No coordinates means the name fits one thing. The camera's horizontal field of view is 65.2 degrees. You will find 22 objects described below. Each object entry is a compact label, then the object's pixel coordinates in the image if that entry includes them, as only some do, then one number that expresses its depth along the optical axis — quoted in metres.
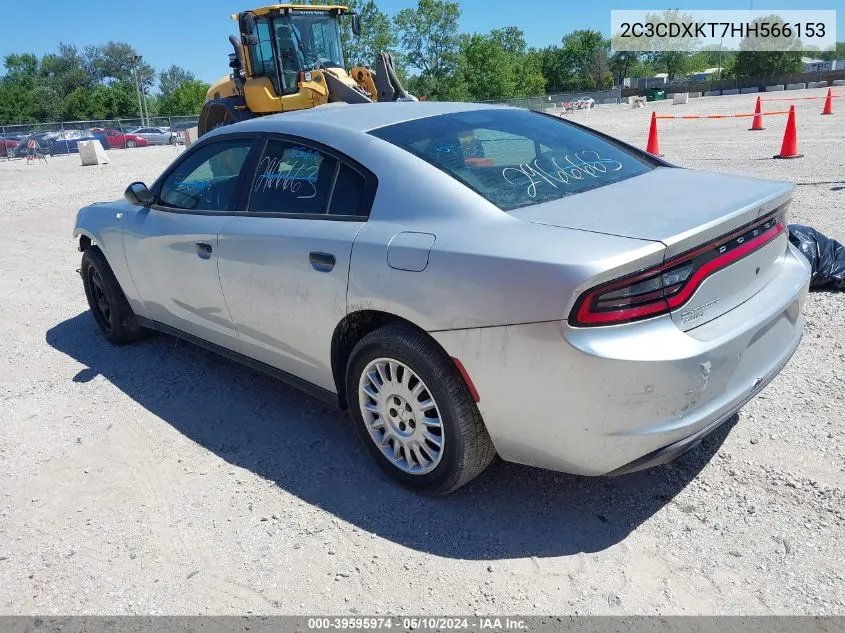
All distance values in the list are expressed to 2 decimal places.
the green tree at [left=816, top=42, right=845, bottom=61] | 137.20
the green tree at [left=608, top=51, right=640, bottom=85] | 113.94
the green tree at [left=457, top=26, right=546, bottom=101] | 72.31
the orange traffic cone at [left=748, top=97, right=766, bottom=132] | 18.44
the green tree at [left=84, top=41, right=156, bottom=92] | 100.38
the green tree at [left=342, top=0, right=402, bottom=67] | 62.34
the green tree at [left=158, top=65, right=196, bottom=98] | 114.81
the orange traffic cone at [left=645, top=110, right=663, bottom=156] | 14.05
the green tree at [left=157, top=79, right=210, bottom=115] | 81.69
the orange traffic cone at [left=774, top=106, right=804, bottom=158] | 11.70
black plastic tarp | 4.84
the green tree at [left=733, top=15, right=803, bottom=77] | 79.75
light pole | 61.18
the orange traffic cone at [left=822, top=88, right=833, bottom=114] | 21.77
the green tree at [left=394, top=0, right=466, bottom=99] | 71.75
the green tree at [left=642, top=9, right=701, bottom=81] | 110.38
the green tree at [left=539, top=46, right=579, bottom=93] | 109.24
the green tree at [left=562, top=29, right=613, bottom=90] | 106.12
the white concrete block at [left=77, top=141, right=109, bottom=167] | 25.41
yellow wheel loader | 13.92
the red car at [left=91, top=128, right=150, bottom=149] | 40.66
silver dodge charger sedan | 2.27
